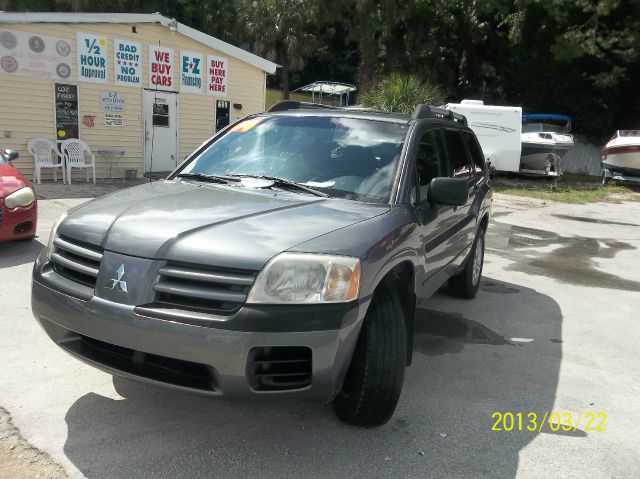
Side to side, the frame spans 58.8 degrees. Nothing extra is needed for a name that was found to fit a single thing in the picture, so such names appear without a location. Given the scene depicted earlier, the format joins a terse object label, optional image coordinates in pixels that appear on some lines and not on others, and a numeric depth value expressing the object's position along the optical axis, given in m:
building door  14.41
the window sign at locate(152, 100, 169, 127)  14.58
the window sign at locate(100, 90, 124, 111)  13.41
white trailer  16.31
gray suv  2.51
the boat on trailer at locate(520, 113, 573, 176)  18.19
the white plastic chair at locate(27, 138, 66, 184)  12.28
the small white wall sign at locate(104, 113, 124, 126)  13.59
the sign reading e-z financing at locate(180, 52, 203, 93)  14.67
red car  6.14
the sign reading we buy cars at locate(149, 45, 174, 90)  14.02
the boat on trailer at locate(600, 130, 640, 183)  17.94
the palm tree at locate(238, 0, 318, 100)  26.66
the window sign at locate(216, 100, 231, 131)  15.89
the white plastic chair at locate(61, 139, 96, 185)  12.73
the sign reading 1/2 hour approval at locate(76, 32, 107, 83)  12.73
